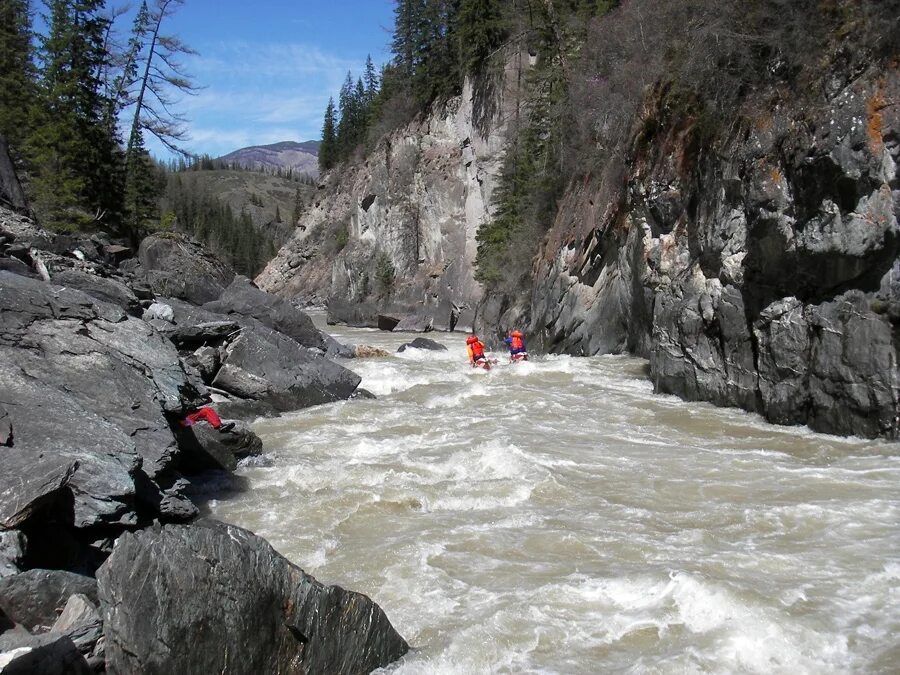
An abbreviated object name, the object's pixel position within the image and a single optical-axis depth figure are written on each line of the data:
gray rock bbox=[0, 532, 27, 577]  4.20
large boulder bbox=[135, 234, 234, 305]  17.59
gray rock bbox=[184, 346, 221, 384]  11.82
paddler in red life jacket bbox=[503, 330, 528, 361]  17.86
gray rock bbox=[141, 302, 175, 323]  12.88
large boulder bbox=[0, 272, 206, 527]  5.25
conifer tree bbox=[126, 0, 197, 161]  23.88
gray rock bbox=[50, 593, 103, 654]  3.59
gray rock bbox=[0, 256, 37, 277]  9.85
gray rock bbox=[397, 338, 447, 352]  21.45
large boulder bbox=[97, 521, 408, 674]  3.60
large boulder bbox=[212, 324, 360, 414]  11.87
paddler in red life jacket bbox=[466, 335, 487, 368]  16.95
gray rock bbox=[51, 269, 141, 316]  11.35
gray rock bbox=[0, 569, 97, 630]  3.88
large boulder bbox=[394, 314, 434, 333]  33.53
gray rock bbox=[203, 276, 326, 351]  16.59
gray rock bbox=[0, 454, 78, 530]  4.57
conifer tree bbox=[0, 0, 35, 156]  23.92
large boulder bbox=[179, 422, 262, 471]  8.00
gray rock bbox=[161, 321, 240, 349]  12.02
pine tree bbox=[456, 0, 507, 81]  35.88
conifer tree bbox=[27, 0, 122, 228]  21.75
